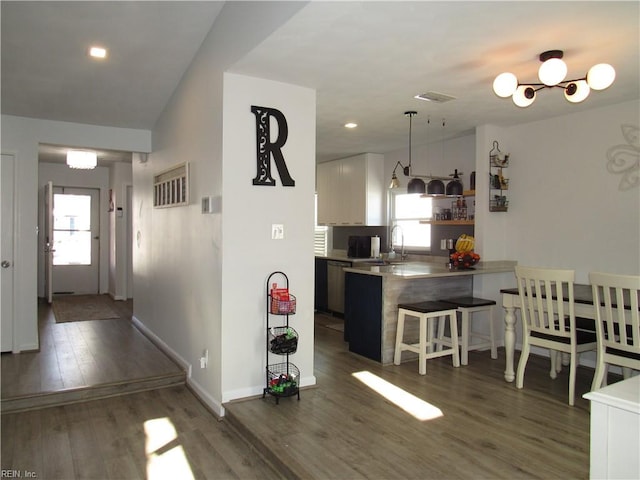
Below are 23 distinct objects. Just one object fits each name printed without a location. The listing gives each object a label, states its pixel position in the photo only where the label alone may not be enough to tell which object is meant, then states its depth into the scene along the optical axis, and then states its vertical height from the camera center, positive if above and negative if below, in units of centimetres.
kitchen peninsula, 434 -57
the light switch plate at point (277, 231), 346 +3
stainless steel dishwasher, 662 -73
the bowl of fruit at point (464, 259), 470 -24
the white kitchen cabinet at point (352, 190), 669 +67
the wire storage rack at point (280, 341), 328 -75
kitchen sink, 608 -36
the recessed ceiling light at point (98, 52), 359 +142
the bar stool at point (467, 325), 432 -84
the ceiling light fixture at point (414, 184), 461 +51
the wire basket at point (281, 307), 327 -51
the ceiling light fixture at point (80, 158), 607 +99
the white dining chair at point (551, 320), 334 -64
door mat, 659 -116
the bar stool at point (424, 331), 404 -87
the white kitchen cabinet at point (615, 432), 133 -58
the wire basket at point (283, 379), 327 -104
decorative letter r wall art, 334 +65
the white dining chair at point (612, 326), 285 -59
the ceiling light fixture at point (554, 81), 274 +96
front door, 857 -13
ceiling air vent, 378 +114
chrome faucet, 643 -11
